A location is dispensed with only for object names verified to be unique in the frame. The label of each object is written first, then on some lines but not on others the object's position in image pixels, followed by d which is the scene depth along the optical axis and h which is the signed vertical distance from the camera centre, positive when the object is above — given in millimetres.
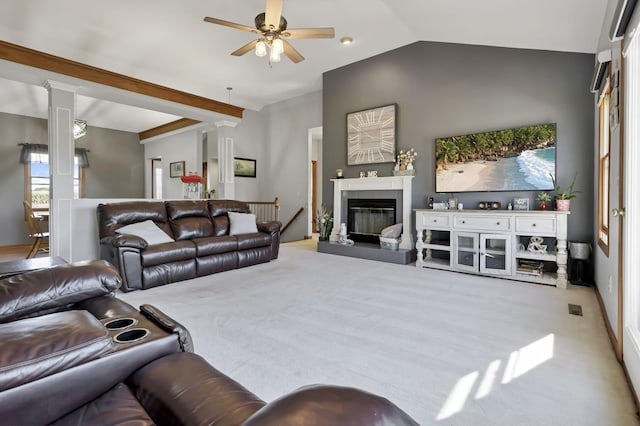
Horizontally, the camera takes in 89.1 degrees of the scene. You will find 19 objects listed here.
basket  5223 -540
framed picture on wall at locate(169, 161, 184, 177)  8961 +1160
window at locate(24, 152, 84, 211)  7477 +698
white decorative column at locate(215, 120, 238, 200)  7045 +1096
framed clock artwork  5645 +1346
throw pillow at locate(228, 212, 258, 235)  4980 -204
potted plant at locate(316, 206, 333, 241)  6324 -276
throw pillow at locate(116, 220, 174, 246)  3975 -265
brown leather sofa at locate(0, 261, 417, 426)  532 -416
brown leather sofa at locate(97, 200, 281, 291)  3613 -419
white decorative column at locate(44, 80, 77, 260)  4496 +625
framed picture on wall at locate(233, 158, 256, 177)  7952 +1076
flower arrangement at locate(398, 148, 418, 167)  5352 +885
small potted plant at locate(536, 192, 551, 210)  4051 +126
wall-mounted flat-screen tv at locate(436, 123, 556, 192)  4180 +689
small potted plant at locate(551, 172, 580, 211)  3769 +176
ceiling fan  3340 +1912
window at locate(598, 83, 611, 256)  2934 +363
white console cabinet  3725 -423
